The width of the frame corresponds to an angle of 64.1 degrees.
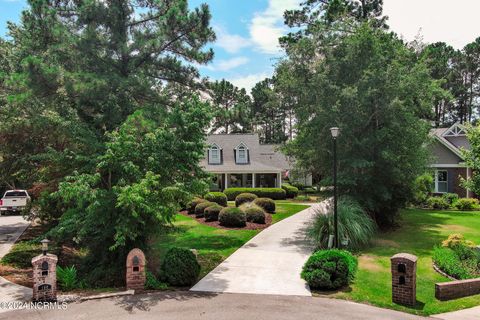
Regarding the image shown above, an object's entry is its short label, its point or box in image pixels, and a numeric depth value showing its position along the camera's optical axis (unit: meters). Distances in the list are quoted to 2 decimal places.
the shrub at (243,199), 24.82
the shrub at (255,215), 19.75
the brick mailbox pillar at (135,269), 9.67
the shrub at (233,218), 18.69
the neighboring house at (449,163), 28.41
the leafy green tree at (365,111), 16.48
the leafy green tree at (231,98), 63.73
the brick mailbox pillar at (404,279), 9.07
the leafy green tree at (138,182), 10.27
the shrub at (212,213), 20.50
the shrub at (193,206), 23.32
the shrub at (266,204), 23.09
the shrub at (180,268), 10.33
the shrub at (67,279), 10.17
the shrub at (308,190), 39.31
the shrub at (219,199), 25.03
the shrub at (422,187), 19.00
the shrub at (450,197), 26.95
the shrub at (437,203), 26.53
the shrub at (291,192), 34.91
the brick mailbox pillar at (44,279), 8.77
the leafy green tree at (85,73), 13.12
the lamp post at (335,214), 12.55
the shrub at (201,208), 21.91
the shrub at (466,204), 25.59
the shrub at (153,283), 10.05
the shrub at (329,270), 10.09
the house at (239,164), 35.38
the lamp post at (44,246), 9.02
